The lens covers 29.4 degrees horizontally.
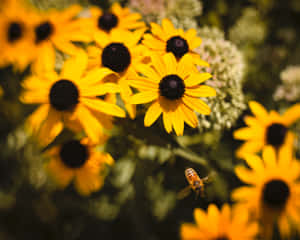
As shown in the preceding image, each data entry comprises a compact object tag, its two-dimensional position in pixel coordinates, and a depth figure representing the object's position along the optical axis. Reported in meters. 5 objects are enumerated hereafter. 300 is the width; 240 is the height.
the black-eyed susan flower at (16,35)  0.48
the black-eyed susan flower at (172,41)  0.38
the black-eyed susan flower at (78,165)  0.43
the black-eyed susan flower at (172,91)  0.36
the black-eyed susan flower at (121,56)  0.38
